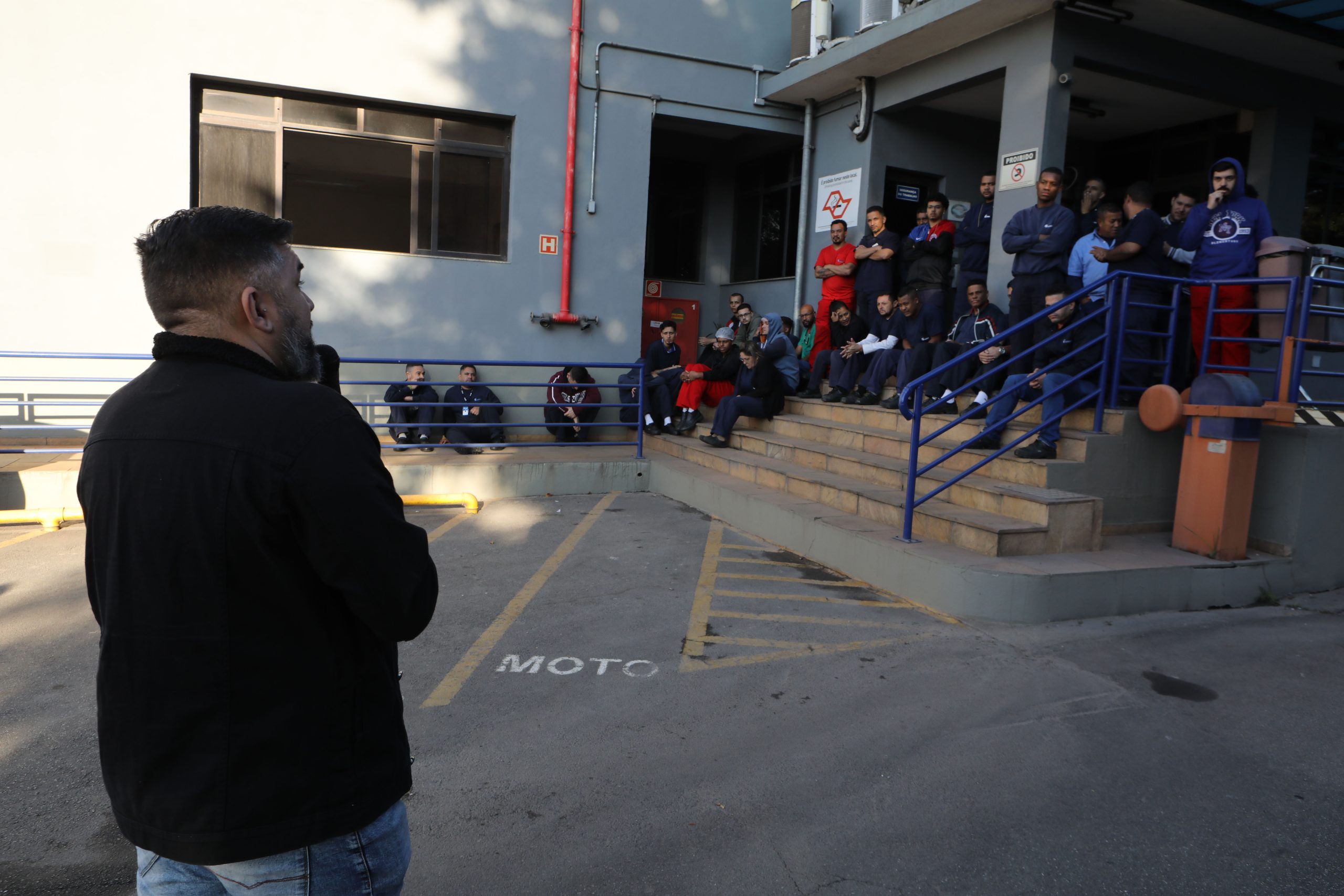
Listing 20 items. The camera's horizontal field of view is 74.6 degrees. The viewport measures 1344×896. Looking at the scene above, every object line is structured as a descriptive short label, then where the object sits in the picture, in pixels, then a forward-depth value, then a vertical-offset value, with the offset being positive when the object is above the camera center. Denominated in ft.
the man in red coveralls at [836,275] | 35.17 +3.46
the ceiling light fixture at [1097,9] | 26.13 +10.86
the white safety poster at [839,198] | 36.96 +7.00
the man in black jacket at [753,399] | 32.30 -1.52
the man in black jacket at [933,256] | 31.30 +3.95
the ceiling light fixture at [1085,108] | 34.50 +10.54
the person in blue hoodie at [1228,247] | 21.70 +3.41
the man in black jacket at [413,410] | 33.86 -2.75
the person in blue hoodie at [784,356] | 33.71 +0.11
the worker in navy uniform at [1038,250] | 25.03 +3.51
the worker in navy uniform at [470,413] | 34.68 -2.85
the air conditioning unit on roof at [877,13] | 33.76 +13.37
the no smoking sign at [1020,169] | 27.94 +6.49
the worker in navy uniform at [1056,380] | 21.33 -0.16
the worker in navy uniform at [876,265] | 33.24 +3.76
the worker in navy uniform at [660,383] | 36.27 -1.25
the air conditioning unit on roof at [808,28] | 37.29 +14.16
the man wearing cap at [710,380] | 34.88 -0.98
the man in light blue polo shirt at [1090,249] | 23.98 +3.50
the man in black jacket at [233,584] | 4.52 -1.34
